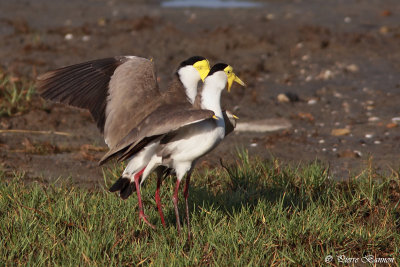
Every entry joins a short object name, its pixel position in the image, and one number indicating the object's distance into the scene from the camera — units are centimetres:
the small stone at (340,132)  1445
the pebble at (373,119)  1524
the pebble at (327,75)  1841
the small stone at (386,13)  2446
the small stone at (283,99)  1670
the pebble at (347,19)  2347
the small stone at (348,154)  1309
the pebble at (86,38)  2100
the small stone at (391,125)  1474
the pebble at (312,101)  1662
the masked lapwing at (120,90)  930
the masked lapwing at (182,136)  834
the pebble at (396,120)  1504
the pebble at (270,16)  2380
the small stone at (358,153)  1313
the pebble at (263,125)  1484
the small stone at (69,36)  2119
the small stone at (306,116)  1550
